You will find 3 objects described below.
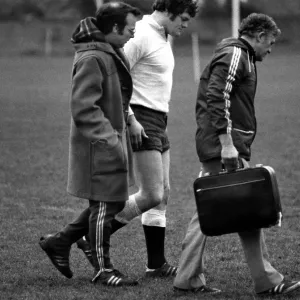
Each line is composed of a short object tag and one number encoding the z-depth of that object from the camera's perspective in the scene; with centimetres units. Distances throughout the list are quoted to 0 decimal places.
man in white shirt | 1225
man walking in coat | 1116
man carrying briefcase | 1090
